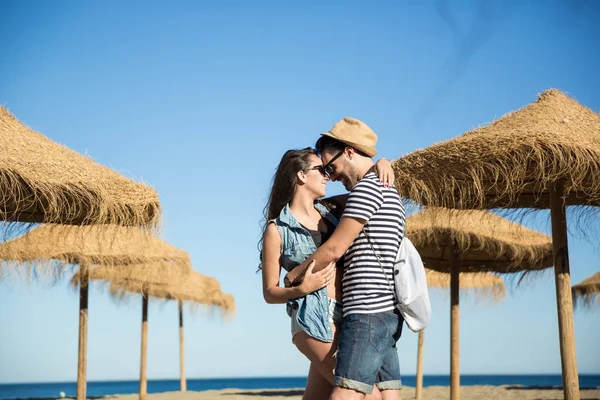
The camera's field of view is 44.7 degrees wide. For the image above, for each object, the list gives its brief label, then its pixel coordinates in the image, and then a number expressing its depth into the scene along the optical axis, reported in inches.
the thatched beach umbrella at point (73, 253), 439.8
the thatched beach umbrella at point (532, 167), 230.5
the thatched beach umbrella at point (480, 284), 599.8
